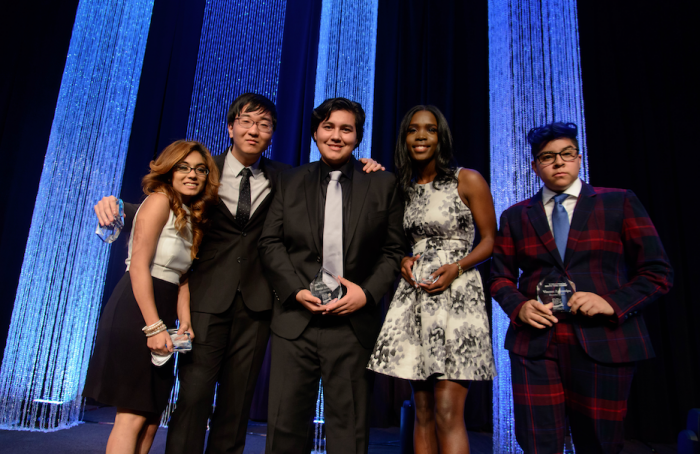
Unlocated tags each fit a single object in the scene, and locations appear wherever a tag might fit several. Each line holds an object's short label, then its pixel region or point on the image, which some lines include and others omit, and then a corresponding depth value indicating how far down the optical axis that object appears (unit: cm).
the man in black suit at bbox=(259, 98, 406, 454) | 131
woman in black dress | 130
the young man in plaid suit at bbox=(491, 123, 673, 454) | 122
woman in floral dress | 131
